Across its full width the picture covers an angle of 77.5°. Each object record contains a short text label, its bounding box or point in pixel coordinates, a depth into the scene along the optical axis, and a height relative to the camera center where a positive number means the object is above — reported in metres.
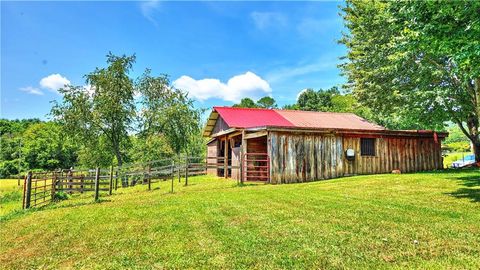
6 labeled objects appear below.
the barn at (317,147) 14.17 +0.54
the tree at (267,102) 55.75 +10.35
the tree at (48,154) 39.96 +0.40
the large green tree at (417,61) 6.90 +3.42
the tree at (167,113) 23.66 +3.55
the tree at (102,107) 20.94 +3.57
